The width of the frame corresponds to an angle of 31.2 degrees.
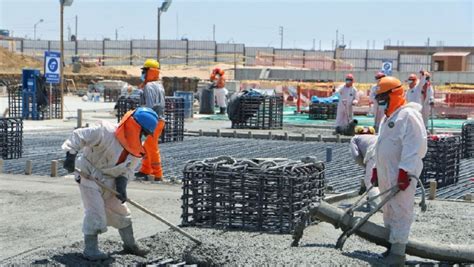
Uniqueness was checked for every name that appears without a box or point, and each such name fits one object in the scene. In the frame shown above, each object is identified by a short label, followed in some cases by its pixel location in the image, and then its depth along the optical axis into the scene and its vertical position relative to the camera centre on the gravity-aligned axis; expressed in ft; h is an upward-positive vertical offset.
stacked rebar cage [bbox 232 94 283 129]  77.30 -4.12
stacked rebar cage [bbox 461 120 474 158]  55.67 -4.38
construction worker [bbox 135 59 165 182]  42.37 -1.93
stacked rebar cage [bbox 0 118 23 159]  49.47 -4.59
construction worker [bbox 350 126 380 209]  31.83 -3.16
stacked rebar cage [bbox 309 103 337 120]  95.04 -4.73
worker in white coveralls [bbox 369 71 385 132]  55.85 -3.00
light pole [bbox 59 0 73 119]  88.53 +5.11
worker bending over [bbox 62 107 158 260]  23.91 -2.96
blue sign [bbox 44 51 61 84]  82.53 -0.61
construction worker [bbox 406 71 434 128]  63.46 -1.47
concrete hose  24.64 -5.08
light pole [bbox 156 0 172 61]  102.22 +6.83
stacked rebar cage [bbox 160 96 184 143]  61.82 -4.11
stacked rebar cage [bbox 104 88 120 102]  138.31 -5.16
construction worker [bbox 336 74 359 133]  64.85 -2.35
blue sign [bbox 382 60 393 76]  96.07 +0.41
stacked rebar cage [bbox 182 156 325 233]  28.45 -4.33
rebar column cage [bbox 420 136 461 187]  42.62 -4.49
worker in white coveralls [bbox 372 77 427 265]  23.90 -2.67
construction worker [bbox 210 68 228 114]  98.02 -2.63
